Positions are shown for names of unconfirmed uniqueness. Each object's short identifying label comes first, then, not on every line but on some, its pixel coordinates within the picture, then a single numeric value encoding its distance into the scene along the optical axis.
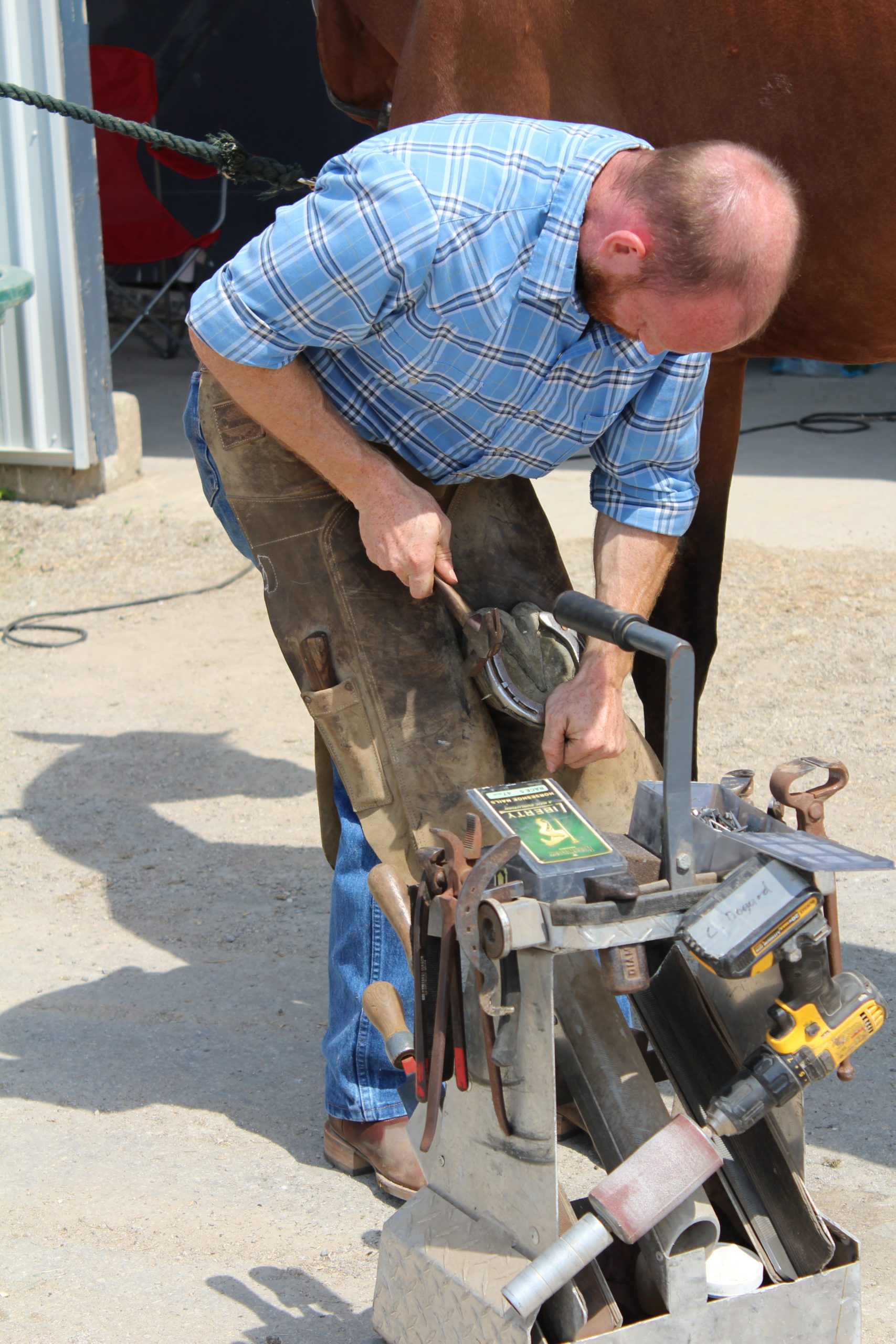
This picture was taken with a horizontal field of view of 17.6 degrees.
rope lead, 3.53
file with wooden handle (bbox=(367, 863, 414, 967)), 2.65
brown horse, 3.17
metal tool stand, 2.40
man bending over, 2.65
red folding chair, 9.96
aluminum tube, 2.36
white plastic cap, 2.45
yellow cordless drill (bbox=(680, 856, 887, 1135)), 2.37
